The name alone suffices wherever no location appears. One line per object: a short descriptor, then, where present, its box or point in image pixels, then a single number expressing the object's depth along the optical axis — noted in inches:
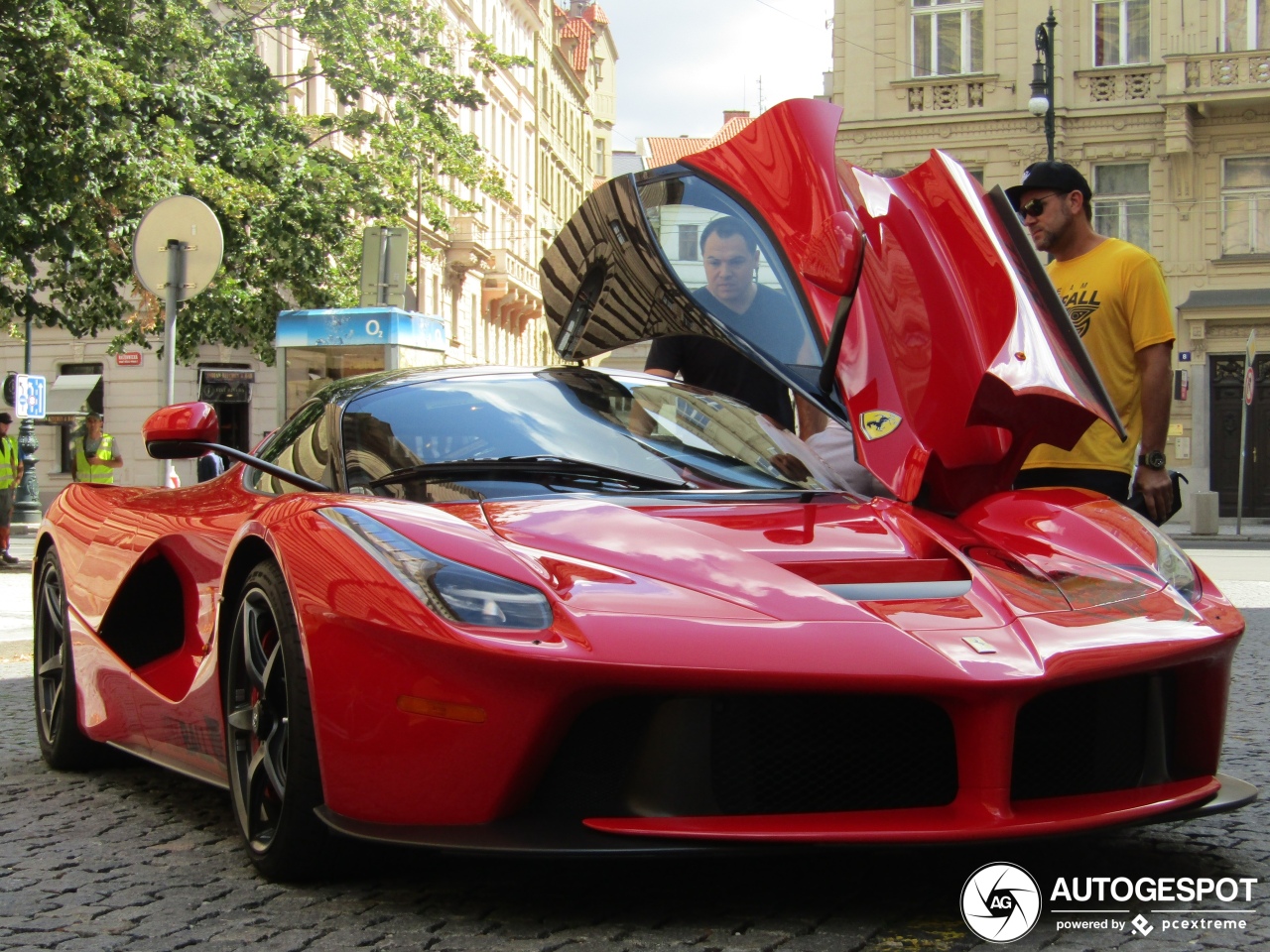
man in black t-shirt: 189.8
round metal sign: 355.3
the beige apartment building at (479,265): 1288.1
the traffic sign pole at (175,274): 354.3
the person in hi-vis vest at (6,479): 641.6
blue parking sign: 781.9
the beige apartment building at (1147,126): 1114.1
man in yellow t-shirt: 196.5
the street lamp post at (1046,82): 869.8
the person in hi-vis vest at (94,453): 653.9
